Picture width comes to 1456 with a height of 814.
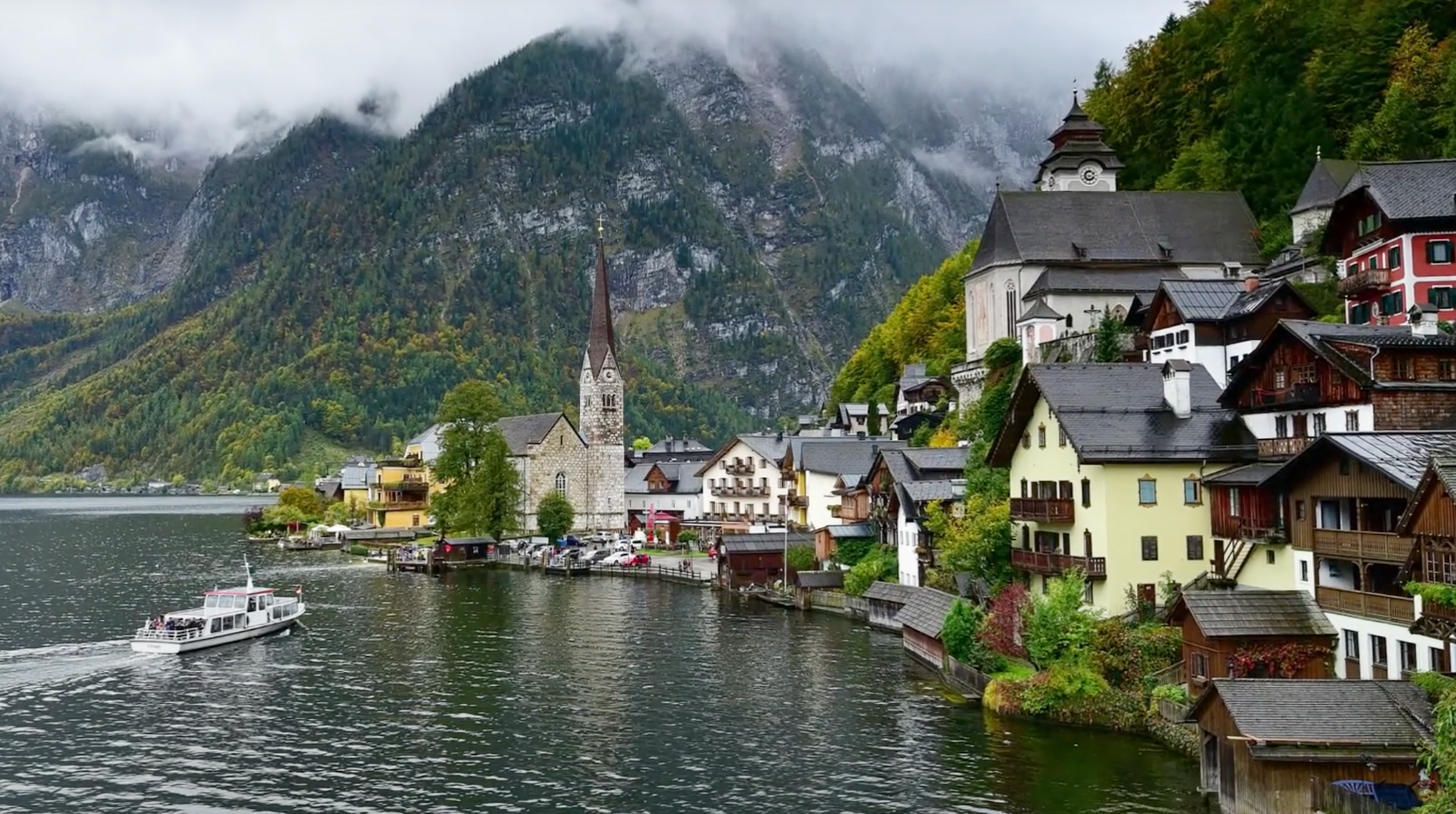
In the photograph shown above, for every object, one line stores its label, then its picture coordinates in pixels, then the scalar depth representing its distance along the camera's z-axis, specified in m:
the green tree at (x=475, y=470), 120.62
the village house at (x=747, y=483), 114.56
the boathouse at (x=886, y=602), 65.44
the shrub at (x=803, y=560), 85.81
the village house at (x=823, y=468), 94.38
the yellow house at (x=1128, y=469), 46.34
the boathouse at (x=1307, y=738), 29.77
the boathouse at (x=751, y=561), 86.44
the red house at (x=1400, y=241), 56.59
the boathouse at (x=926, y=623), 53.94
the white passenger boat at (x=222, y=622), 63.75
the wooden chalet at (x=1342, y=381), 40.12
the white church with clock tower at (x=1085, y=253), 85.38
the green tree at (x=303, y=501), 165.25
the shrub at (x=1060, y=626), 43.69
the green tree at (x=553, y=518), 125.50
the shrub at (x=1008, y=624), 47.78
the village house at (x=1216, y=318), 56.03
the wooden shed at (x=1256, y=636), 38.03
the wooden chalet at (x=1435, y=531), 29.22
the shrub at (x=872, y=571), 74.56
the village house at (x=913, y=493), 68.19
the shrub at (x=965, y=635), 49.19
